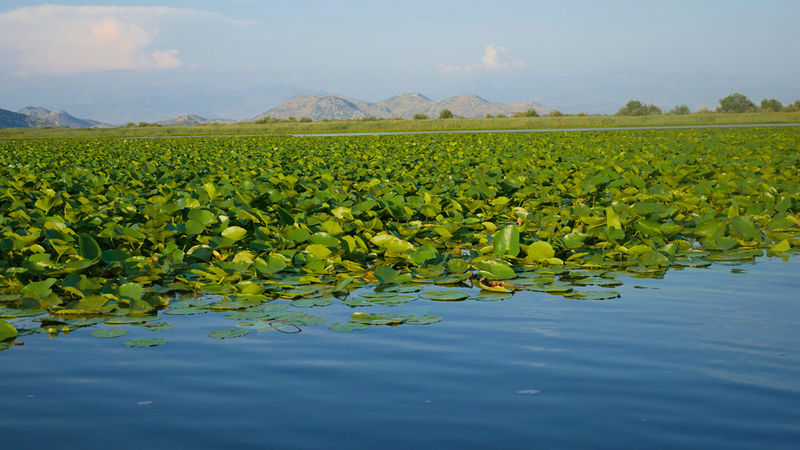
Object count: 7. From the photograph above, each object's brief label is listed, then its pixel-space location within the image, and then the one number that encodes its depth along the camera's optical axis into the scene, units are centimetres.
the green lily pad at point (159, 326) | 461
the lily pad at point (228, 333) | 425
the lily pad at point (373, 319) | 460
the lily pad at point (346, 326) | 445
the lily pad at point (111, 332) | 432
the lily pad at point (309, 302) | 504
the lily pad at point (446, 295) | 529
